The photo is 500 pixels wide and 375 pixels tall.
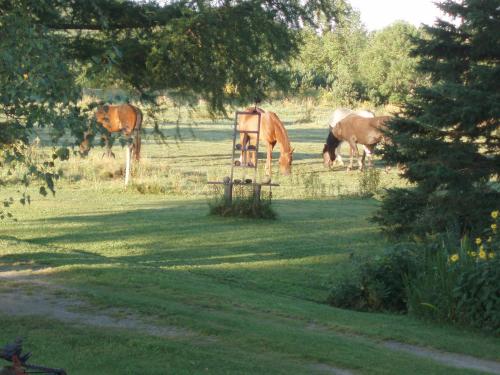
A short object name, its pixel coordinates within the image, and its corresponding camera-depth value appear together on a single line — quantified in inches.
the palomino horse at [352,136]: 1285.7
